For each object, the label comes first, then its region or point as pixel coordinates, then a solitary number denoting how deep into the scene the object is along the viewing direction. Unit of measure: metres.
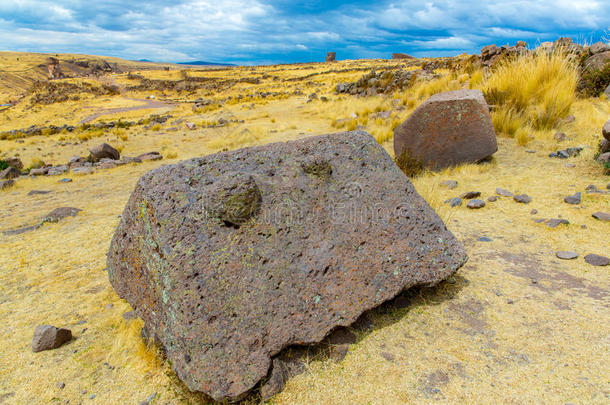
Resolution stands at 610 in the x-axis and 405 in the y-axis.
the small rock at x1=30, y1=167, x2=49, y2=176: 9.30
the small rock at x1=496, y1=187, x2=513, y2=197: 4.72
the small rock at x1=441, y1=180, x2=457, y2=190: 5.31
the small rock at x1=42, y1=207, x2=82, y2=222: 5.33
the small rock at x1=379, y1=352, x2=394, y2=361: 2.08
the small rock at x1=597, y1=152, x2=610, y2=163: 4.96
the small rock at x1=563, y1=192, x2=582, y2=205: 4.21
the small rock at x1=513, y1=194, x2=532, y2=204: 4.46
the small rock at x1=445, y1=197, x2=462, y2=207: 4.61
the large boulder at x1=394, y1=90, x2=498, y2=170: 5.61
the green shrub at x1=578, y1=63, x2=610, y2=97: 8.21
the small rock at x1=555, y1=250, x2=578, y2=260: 3.07
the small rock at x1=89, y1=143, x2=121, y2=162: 10.34
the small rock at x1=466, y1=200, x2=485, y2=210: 4.48
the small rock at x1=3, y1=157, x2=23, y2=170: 10.30
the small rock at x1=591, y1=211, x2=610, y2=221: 3.72
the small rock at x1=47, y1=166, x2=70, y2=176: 9.32
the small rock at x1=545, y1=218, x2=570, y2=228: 3.75
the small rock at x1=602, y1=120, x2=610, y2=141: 4.89
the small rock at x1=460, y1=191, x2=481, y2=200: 4.73
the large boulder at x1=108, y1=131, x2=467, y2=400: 1.92
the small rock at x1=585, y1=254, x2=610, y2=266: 2.92
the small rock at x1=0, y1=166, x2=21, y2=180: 9.21
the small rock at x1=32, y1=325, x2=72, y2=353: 2.44
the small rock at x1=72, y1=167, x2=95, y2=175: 9.10
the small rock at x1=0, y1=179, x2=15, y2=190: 7.97
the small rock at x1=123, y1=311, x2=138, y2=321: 2.71
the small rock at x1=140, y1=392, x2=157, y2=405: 1.92
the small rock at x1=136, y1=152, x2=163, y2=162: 10.36
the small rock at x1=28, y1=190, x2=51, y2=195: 7.54
